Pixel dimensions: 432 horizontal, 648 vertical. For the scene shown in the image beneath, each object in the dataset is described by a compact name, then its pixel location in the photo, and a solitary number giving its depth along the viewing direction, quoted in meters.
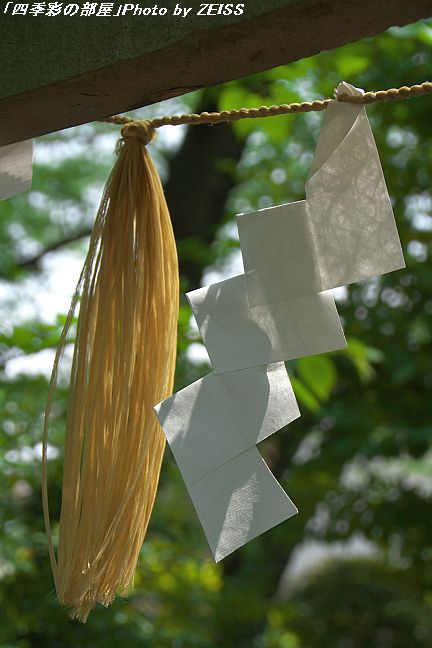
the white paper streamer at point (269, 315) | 1.38
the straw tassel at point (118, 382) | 1.42
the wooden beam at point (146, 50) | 1.30
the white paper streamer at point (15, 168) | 1.51
